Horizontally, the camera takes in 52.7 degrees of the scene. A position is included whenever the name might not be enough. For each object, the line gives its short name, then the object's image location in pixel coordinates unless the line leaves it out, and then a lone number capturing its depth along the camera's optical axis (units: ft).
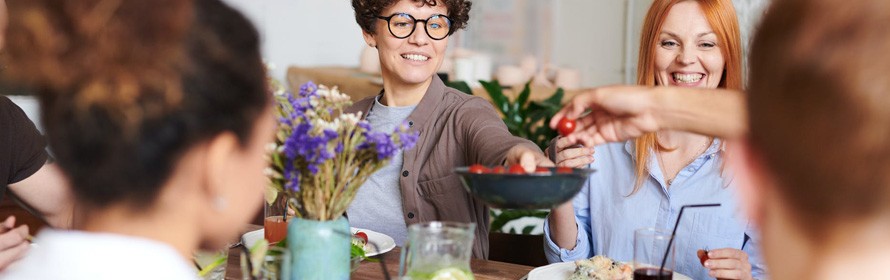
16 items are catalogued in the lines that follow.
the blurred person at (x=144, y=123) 2.97
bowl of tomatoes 4.67
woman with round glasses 7.77
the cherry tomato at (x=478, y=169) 4.89
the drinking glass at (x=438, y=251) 4.93
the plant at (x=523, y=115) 12.17
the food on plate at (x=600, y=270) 6.03
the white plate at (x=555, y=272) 6.17
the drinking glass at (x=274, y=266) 4.55
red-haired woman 7.32
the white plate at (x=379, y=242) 6.79
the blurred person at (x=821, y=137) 1.82
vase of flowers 5.21
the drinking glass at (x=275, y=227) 6.57
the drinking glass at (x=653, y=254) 5.34
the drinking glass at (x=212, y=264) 4.96
